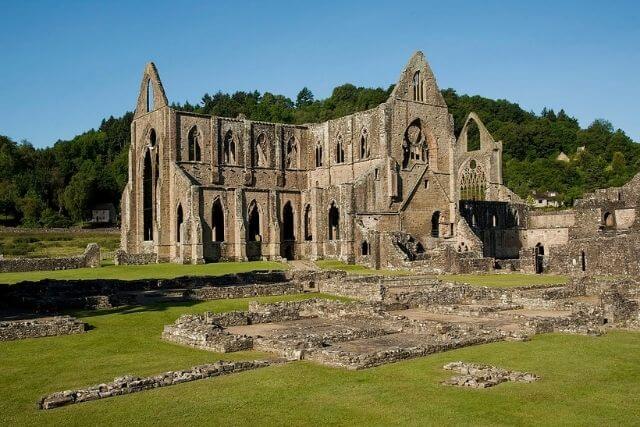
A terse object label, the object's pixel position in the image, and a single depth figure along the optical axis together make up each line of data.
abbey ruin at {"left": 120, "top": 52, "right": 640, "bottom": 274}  53.81
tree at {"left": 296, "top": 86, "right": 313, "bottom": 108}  158.25
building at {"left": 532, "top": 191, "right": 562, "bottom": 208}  105.00
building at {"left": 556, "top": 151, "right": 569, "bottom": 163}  126.92
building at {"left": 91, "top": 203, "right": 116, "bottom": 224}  106.19
